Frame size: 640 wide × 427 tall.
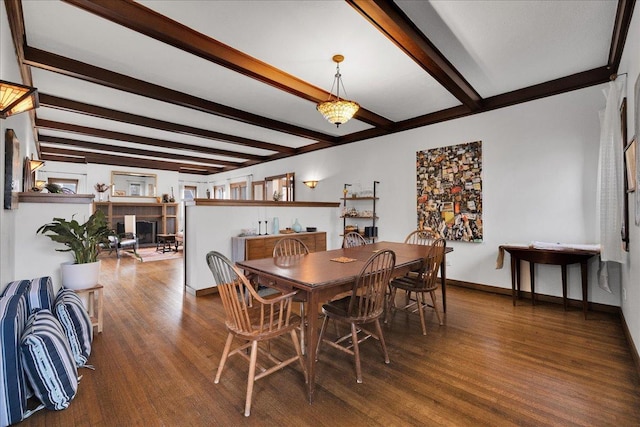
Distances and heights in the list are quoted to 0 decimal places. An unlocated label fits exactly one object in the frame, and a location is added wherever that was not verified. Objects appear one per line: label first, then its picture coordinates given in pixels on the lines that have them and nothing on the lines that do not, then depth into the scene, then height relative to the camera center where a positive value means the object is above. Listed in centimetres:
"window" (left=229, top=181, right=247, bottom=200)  939 +94
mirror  909 +112
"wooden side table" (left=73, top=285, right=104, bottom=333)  272 -84
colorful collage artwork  432 +39
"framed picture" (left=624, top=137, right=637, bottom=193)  212 +39
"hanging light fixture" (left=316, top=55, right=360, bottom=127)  307 +114
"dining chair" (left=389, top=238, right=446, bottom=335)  282 -59
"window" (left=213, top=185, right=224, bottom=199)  1060 +100
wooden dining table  186 -41
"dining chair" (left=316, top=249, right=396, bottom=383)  208 -64
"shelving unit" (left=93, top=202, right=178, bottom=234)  873 +23
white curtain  260 +27
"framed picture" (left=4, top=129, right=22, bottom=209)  213 +38
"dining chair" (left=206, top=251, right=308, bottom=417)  181 -69
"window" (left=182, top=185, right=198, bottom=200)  1108 +106
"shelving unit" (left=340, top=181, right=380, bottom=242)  550 +2
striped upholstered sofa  161 -81
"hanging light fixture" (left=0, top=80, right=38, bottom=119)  169 +74
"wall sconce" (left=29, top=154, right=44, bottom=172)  446 +88
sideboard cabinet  436 -43
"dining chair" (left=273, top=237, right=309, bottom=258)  328 -35
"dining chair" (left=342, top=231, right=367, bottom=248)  400 -32
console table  318 -50
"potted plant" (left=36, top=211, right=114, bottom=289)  256 -20
